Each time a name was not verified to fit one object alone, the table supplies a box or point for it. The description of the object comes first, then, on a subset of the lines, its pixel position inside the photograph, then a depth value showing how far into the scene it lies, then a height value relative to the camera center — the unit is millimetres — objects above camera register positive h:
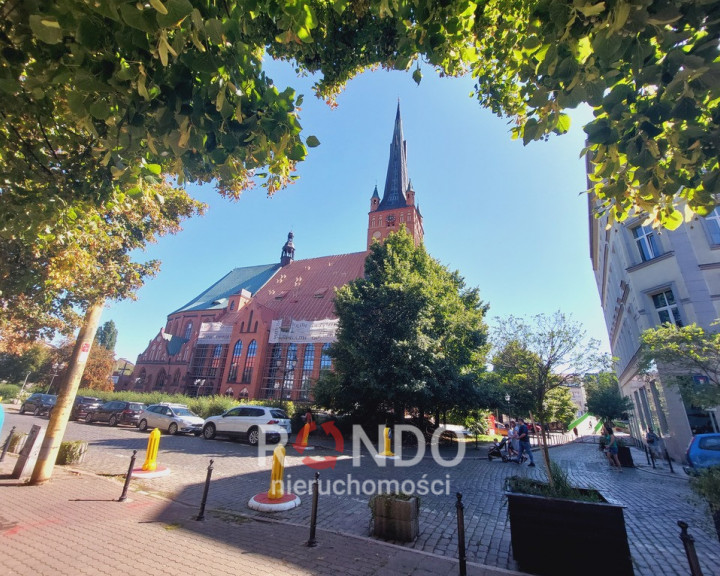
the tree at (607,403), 37469 +2057
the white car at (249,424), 15266 -724
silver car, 17359 -753
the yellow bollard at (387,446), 13883 -1327
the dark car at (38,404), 24672 -301
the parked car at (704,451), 10734 -800
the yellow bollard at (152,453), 8539 -1211
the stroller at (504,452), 14495 -1480
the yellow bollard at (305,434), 17522 -1249
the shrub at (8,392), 40250 +747
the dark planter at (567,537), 3812 -1339
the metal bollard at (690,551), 2789 -1046
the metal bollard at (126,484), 6220 -1463
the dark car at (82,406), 23141 -297
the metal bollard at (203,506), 5535 -1592
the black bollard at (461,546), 3934 -1490
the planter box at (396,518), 4902 -1502
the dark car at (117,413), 20625 -620
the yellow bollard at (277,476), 6380 -1264
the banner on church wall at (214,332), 38000 +8354
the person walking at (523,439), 13703 -828
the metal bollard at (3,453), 8980 -1422
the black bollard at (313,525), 4656 -1564
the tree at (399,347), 17156 +3547
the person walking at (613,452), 13945 -1246
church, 41188 +11357
